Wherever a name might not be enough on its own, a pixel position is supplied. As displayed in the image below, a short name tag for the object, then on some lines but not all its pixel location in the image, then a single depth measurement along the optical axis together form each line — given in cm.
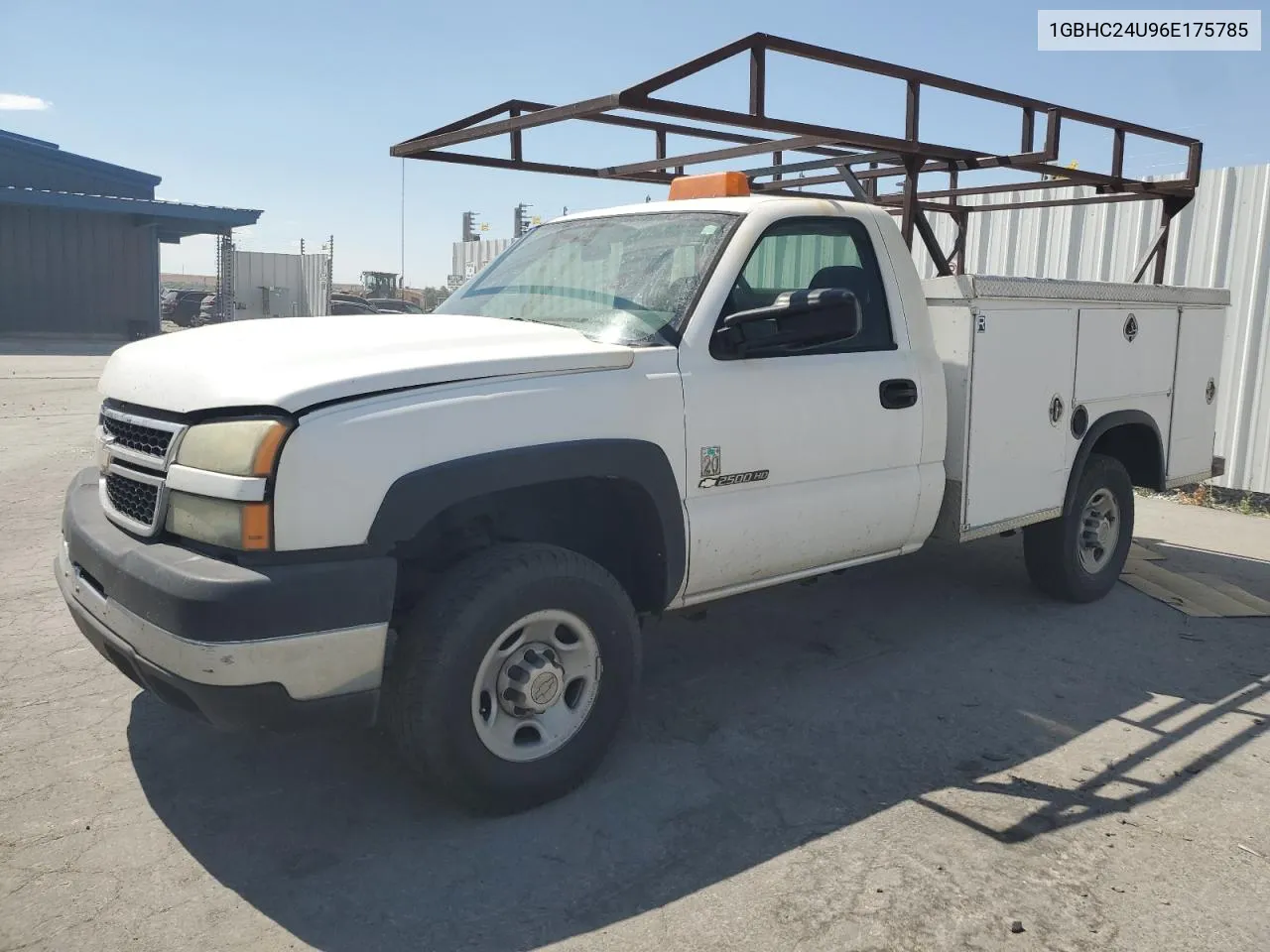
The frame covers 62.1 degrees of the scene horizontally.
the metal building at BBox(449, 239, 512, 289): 2822
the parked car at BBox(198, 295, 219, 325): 3713
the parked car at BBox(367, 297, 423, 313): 3181
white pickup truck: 292
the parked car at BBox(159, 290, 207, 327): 3897
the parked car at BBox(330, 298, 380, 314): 3247
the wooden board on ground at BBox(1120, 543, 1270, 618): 590
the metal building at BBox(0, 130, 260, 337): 2881
